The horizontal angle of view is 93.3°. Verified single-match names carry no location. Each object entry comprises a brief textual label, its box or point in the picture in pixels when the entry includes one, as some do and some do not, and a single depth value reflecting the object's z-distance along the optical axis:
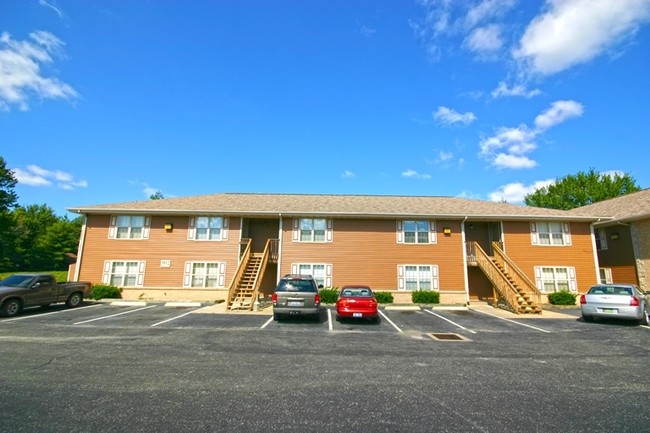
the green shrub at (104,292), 17.47
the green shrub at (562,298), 17.53
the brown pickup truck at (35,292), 12.54
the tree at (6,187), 44.10
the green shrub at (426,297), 17.50
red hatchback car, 11.96
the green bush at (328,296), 16.80
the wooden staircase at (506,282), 15.10
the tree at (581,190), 41.59
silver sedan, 11.78
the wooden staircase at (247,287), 15.05
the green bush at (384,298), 17.41
